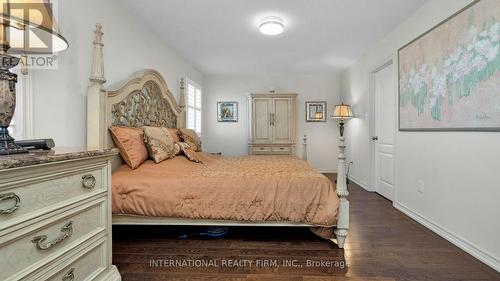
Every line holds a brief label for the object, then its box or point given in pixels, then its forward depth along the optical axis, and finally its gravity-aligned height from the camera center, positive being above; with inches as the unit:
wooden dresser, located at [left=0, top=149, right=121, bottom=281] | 33.9 -12.4
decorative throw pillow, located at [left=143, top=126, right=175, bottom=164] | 95.4 -1.7
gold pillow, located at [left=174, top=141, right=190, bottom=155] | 112.4 -3.1
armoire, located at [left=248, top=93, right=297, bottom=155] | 213.2 +14.0
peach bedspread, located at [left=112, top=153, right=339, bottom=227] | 78.8 -18.5
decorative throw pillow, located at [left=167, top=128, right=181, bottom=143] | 125.8 +2.9
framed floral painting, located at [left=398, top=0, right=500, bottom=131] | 72.6 +22.8
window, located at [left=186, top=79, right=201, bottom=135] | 187.5 +26.6
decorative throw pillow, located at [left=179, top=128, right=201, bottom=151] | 134.9 +0.9
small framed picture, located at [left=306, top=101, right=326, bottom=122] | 232.4 +26.3
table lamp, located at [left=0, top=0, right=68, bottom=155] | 34.4 +17.4
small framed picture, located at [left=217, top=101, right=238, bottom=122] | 234.2 +26.6
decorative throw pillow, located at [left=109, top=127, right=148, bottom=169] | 87.9 -1.9
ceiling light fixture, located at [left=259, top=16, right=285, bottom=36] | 114.2 +52.9
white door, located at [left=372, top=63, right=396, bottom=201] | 140.4 +4.9
